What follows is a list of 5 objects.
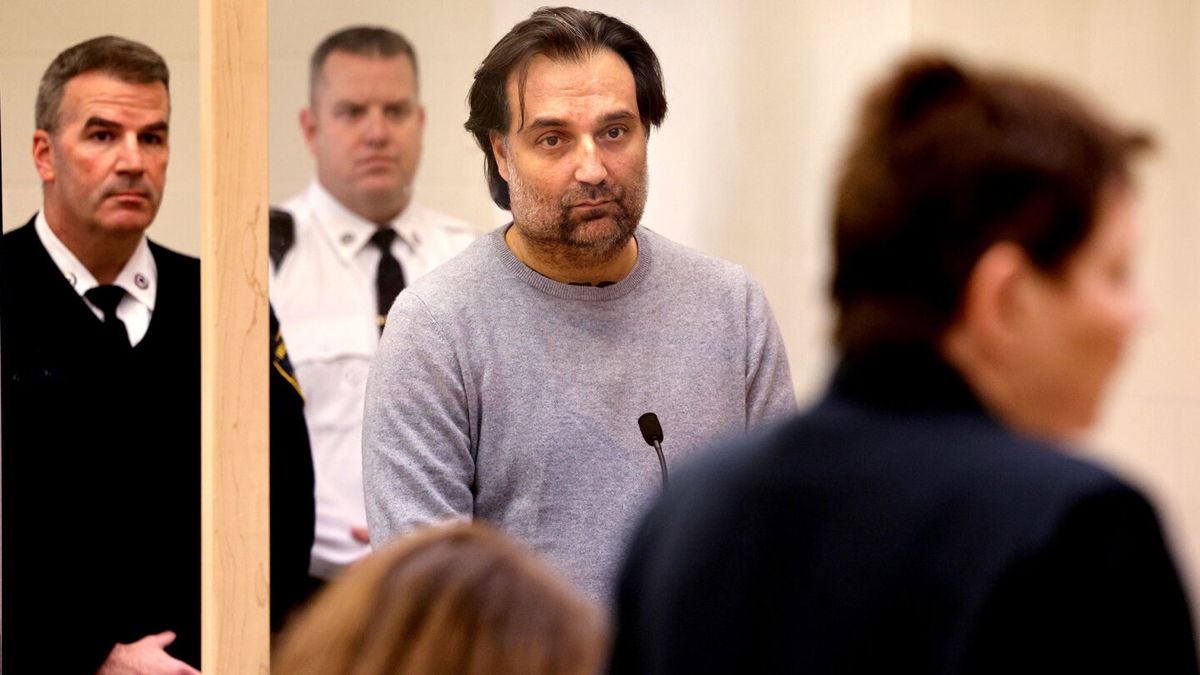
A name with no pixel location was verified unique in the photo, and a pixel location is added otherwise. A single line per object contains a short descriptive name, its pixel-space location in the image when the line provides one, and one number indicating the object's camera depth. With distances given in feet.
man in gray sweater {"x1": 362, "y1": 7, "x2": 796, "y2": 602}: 14.21
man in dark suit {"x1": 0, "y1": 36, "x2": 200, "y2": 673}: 17.71
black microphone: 14.47
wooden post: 15.35
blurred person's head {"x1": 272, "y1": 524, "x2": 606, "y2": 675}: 6.64
